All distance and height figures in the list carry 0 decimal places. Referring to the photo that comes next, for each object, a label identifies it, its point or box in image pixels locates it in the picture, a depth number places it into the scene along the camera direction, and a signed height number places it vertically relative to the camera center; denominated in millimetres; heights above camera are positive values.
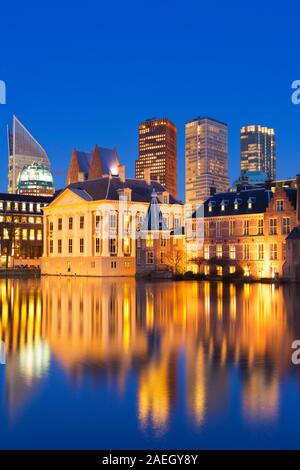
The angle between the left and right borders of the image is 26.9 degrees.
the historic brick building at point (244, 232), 87750 +2670
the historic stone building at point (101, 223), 115812 +5312
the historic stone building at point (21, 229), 155750 +5888
